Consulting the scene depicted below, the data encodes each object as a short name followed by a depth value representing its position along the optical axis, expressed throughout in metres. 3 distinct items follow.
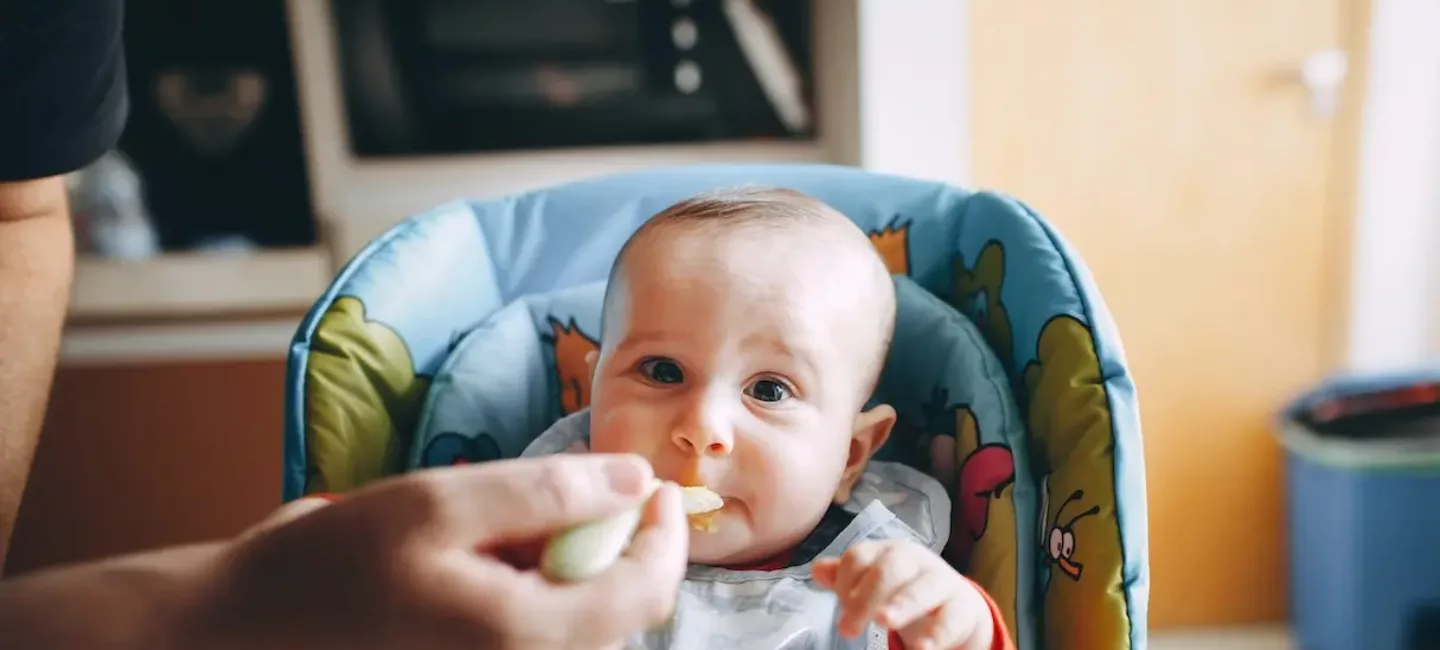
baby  0.71
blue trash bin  1.53
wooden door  1.72
